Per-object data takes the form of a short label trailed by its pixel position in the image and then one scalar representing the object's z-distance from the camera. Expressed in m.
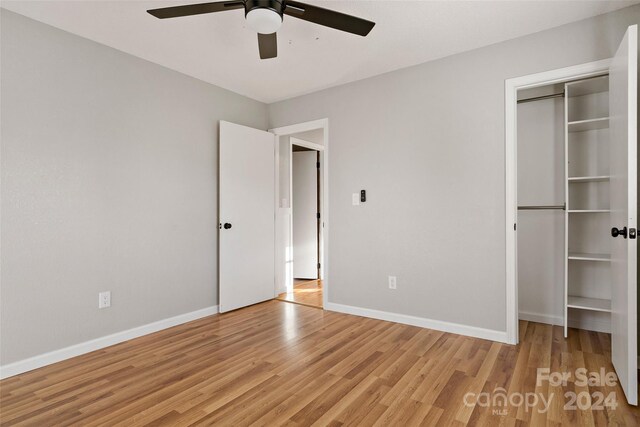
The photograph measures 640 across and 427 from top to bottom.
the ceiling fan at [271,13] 1.83
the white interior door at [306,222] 5.76
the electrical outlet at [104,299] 2.84
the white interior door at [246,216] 3.80
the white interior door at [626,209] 1.86
